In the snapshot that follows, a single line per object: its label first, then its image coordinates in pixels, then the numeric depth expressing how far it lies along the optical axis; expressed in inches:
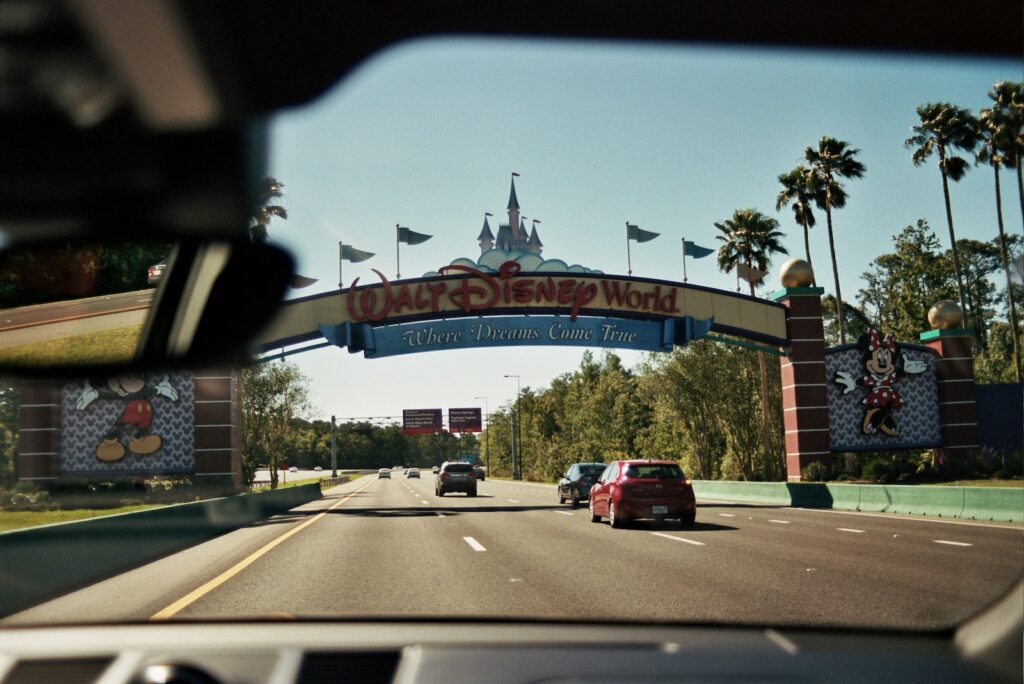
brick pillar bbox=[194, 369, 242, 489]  1322.6
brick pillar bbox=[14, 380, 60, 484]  1165.1
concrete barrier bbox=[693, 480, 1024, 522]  781.1
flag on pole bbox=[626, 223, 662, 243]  1424.2
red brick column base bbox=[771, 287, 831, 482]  1407.5
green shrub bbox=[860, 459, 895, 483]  1339.8
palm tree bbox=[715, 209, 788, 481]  2182.6
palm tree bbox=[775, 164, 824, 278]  2017.7
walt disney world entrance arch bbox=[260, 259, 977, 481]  1414.9
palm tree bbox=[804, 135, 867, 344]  1952.5
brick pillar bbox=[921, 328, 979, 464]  1438.2
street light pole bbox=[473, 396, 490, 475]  5585.6
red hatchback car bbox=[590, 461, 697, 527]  805.2
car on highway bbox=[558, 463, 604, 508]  1264.8
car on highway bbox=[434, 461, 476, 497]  1707.7
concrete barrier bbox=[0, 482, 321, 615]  385.1
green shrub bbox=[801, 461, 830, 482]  1359.5
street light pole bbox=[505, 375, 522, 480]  4013.3
